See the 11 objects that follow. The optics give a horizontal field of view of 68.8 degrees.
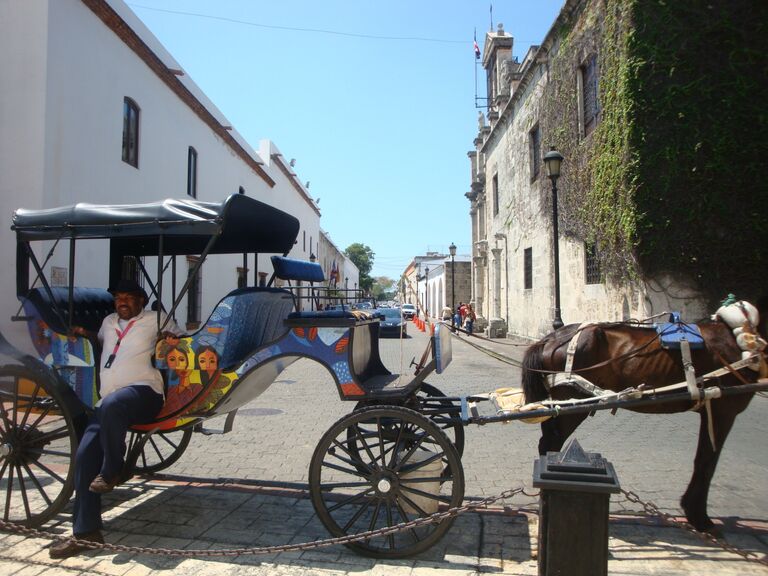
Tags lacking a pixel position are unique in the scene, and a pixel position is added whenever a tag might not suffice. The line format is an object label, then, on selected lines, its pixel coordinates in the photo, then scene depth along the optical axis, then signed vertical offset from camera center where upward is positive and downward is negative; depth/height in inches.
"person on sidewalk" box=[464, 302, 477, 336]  1033.9 -4.1
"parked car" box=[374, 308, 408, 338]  814.5 -5.2
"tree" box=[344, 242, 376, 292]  3668.8 +397.0
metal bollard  99.3 -35.9
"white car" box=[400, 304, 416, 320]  1616.9 +29.2
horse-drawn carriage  143.7 -18.2
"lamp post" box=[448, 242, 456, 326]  1362.7 +164.9
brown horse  156.4 -16.3
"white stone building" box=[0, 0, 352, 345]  370.3 +161.1
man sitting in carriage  142.1 -22.9
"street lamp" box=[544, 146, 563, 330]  446.3 +118.8
